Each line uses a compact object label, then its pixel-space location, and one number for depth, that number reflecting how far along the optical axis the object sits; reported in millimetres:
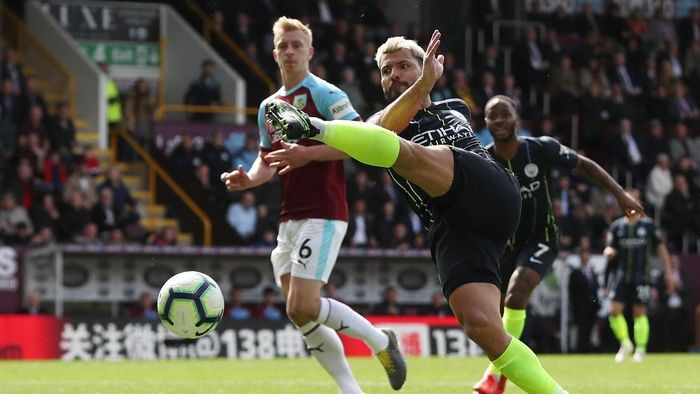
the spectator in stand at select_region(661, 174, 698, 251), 27109
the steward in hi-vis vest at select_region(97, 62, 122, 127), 26656
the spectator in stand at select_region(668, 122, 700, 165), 28938
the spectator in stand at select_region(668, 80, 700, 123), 30234
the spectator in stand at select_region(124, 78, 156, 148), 26828
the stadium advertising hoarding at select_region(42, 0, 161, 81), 28266
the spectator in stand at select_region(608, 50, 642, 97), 30728
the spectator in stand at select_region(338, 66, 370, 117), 26242
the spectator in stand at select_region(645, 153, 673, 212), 27453
